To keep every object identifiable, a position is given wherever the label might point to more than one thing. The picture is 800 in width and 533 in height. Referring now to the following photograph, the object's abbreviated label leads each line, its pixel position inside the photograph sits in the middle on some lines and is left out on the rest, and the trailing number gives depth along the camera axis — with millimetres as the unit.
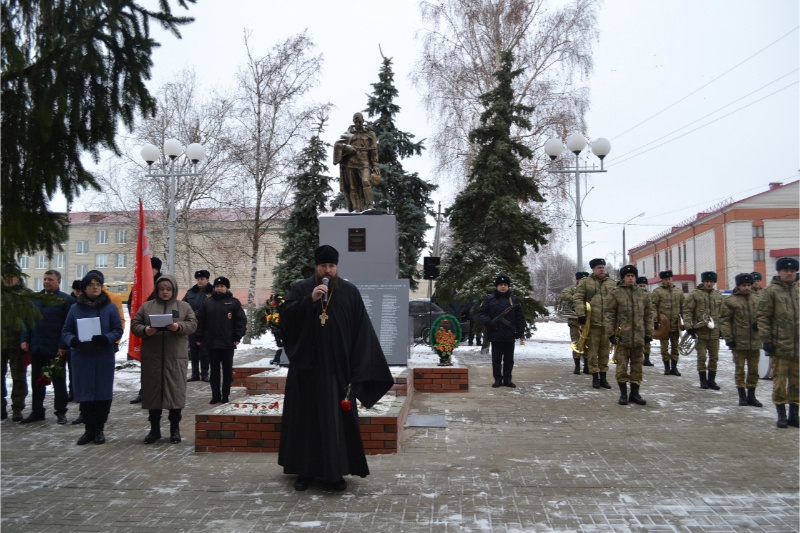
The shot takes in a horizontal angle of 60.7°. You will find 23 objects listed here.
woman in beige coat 7098
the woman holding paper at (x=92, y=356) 7047
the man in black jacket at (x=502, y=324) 11305
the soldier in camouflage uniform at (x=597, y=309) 11297
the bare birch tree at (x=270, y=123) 23953
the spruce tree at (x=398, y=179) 23922
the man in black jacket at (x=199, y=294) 11273
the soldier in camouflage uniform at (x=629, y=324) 9461
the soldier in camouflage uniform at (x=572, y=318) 13069
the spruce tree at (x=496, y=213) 17719
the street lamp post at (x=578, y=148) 16094
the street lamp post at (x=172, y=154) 15023
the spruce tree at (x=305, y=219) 21312
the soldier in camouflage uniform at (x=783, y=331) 7883
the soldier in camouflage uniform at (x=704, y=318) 11281
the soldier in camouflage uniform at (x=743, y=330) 9000
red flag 9984
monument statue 11680
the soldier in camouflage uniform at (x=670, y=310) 13297
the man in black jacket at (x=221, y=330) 9656
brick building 47281
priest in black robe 5301
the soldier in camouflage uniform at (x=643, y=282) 13314
